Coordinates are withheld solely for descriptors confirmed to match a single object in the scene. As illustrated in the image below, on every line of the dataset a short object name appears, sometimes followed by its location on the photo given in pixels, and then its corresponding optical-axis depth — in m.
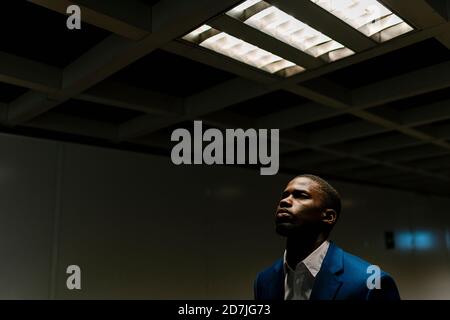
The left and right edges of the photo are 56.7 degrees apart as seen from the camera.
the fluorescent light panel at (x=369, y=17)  1.79
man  1.07
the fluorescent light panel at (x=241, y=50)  2.00
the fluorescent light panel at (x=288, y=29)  1.81
